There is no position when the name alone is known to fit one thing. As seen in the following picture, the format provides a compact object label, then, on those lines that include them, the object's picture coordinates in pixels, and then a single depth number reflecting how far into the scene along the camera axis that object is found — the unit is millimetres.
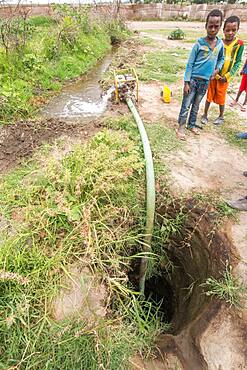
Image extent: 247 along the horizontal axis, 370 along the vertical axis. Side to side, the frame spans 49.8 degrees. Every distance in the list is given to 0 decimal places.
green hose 2945
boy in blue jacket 3486
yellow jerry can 5633
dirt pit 2268
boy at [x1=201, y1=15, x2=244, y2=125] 3901
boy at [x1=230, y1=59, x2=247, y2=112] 4904
